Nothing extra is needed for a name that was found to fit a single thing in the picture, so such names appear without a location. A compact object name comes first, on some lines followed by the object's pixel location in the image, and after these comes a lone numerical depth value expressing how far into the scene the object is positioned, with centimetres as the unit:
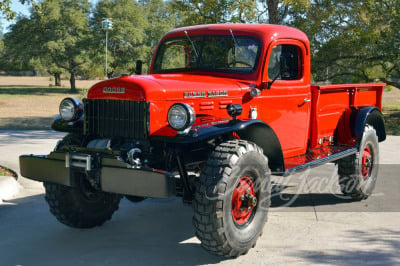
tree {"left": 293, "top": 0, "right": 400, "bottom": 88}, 1444
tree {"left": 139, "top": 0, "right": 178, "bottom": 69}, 4197
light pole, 2170
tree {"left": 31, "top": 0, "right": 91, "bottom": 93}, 3806
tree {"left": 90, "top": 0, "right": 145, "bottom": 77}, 3884
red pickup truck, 400
